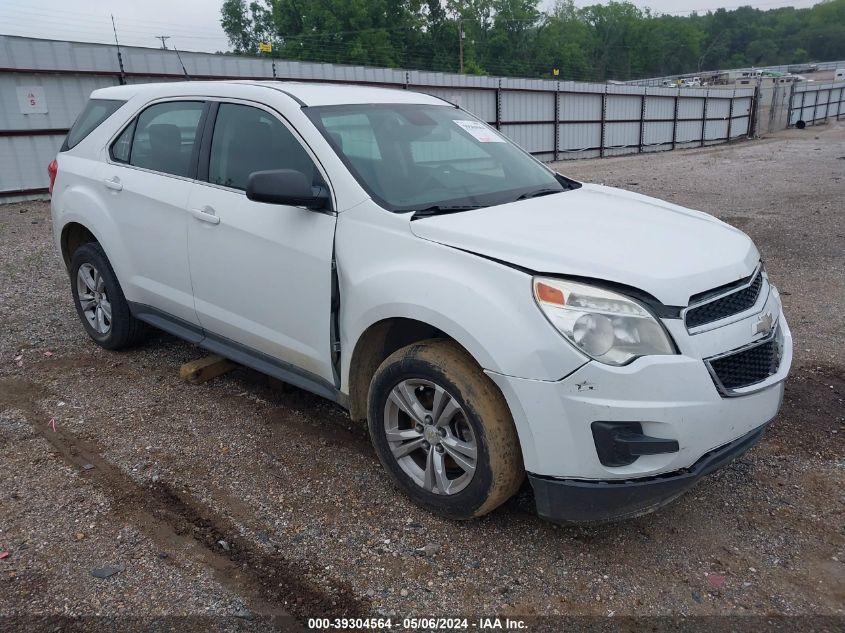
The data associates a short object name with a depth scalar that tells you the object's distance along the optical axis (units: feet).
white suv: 8.38
